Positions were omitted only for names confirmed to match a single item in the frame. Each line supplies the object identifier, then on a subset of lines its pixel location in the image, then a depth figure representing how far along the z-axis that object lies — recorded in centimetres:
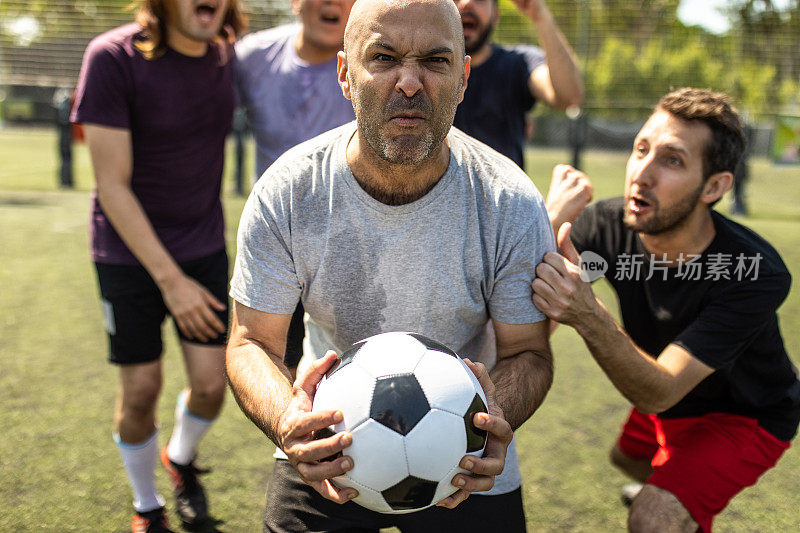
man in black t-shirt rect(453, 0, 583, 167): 341
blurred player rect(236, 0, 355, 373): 335
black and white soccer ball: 189
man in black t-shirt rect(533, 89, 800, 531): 282
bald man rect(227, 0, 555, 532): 206
